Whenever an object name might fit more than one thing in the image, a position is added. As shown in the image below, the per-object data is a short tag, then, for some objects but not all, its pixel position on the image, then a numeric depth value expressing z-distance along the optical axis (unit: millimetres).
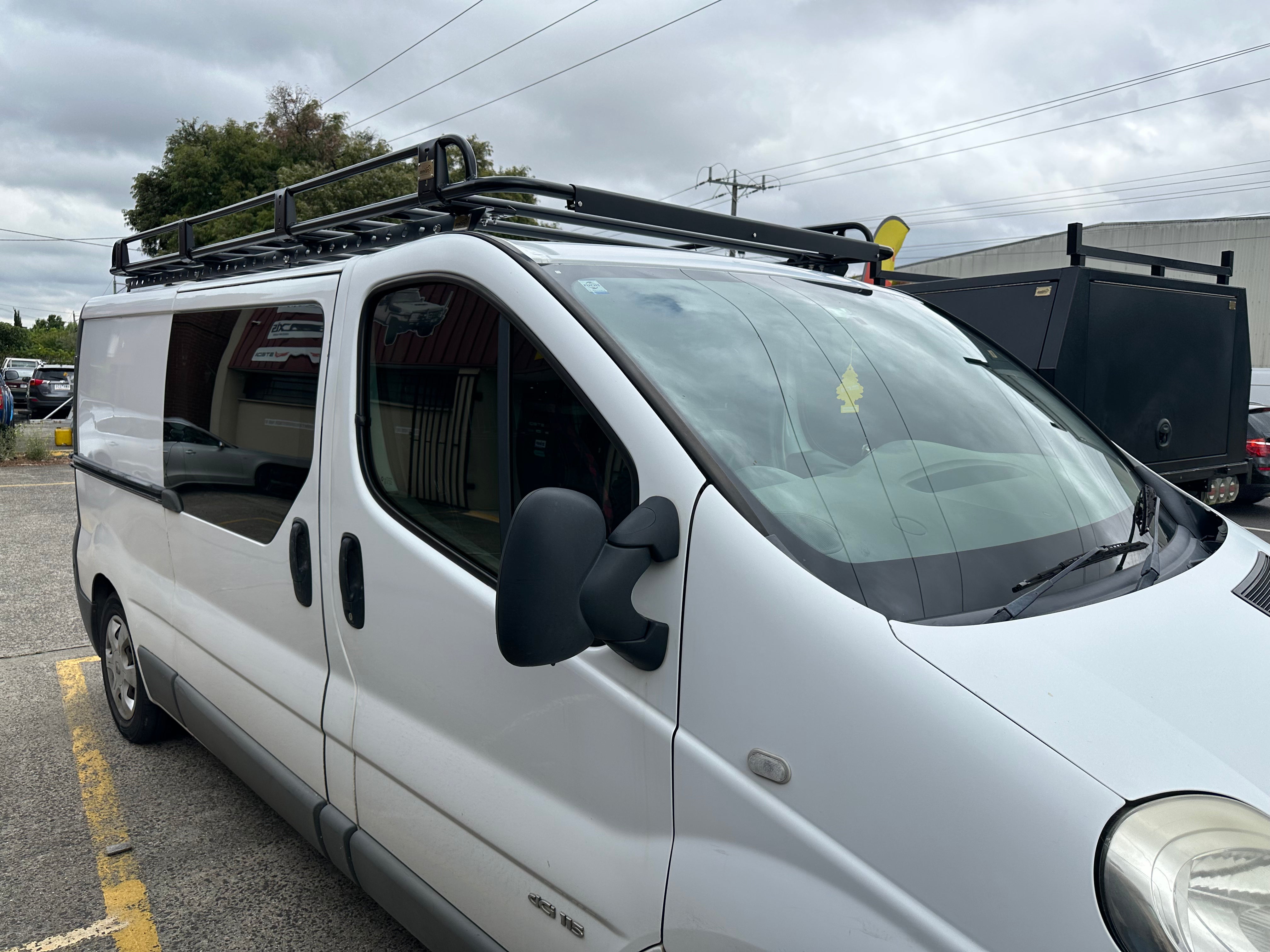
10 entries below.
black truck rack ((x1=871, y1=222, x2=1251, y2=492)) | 6418
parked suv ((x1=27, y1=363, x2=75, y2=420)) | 25688
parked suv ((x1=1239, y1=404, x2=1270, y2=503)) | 12266
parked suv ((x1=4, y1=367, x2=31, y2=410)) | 29656
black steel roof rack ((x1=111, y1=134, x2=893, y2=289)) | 2393
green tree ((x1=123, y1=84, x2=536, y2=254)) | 37969
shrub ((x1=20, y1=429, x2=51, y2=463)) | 16484
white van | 1286
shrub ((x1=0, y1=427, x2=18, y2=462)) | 16250
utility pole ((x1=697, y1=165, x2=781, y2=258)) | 43625
